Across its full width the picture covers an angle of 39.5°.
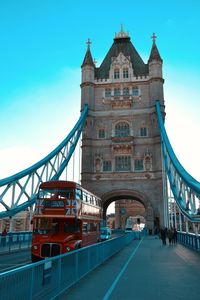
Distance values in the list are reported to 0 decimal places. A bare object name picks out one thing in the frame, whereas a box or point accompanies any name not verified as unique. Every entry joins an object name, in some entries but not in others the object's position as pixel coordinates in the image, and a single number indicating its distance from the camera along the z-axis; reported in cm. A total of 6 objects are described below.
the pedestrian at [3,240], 1921
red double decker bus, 1220
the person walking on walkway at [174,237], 2629
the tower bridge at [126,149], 2306
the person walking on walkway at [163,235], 2413
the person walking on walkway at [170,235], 2578
